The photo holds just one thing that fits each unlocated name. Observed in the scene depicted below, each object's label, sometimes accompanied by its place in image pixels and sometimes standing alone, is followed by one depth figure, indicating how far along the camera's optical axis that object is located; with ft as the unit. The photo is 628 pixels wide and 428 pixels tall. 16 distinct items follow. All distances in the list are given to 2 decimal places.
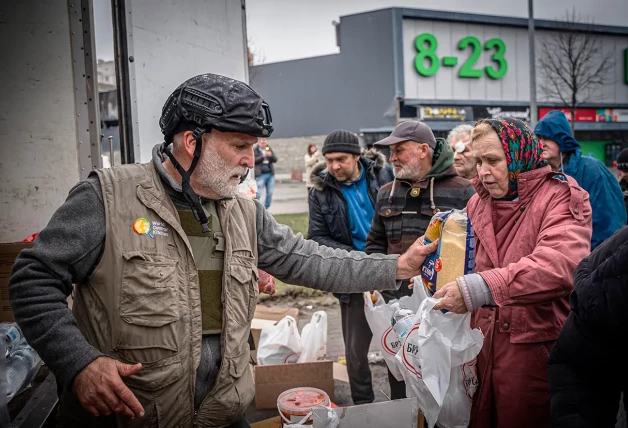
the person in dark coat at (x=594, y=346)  5.00
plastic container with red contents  9.05
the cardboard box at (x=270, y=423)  10.10
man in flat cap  12.26
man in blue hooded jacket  14.57
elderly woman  7.27
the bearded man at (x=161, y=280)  6.00
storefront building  64.95
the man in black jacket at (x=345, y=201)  14.43
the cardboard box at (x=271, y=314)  16.61
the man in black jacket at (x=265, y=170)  40.91
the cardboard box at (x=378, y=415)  7.11
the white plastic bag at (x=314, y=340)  14.40
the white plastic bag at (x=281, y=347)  14.31
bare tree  70.18
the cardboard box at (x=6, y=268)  11.73
